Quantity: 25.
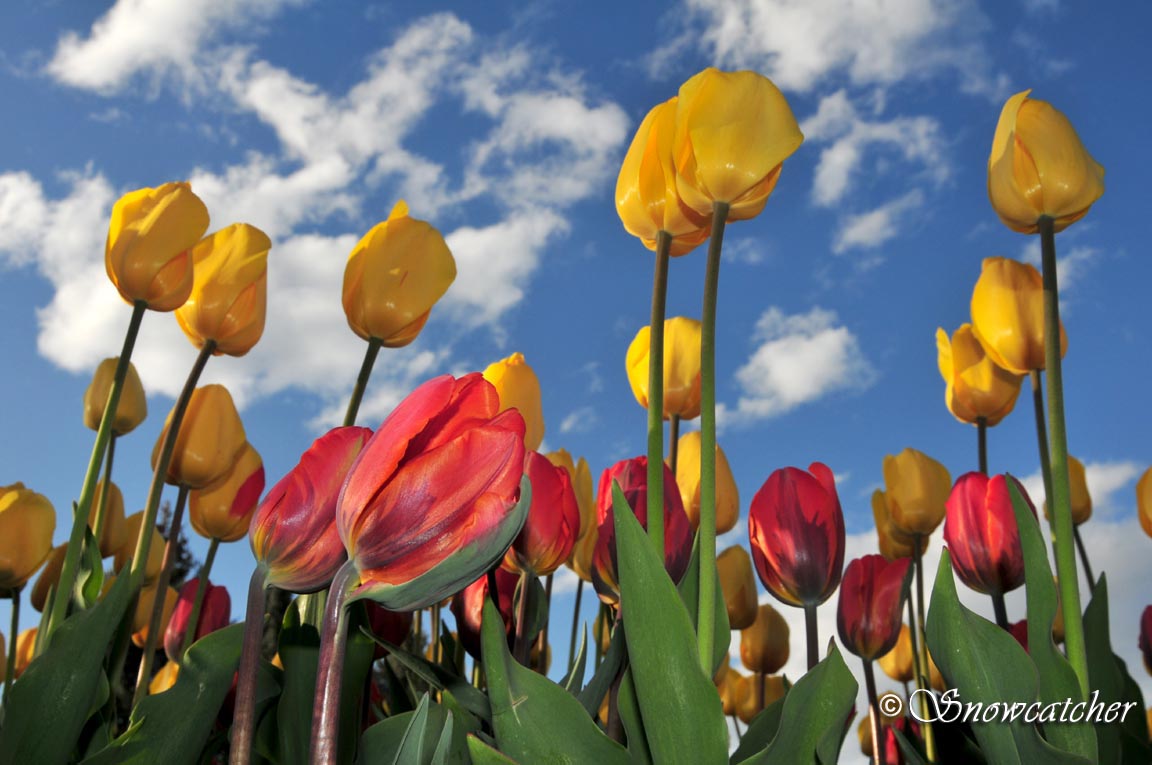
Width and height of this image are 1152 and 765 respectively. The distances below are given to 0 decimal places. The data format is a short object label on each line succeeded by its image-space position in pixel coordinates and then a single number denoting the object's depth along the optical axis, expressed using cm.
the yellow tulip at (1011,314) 64
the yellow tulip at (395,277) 63
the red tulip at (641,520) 51
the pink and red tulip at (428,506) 29
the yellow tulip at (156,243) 66
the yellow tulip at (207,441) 75
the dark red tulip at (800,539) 52
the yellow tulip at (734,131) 44
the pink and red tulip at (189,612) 70
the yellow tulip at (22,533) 73
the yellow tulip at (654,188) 47
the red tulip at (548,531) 50
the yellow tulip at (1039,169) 53
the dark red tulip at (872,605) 64
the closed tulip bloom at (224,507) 78
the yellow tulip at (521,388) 62
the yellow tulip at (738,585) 78
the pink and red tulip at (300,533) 33
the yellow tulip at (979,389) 81
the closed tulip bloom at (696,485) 71
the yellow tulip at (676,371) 68
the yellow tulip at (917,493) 85
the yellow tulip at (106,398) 83
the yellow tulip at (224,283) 71
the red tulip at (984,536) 62
